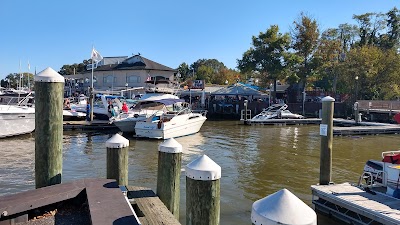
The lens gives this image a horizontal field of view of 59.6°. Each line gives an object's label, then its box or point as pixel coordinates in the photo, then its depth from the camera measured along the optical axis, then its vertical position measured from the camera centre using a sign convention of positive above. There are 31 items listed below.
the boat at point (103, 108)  28.09 -0.67
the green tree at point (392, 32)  54.56 +11.93
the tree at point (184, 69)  89.29 +8.61
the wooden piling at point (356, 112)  30.48 -0.51
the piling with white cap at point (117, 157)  6.15 -1.01
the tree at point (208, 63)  109.97 +12.62
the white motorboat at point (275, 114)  34.31 -0.99
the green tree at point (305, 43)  45.91 +8.26
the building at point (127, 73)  50.53 +4.21
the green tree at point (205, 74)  78.99 +6.69
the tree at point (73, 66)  87.93 +8.19
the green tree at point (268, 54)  45.94 +6.67
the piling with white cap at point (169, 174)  5.77 -1.21
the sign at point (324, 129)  9.30 -0.63
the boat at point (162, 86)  27.58 +1.47
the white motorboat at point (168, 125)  20.80 -1.45
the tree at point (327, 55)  45.28 +6.70
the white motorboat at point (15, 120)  20.05 -1.29
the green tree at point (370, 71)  40.56 +4.22
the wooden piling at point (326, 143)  9.30 -1.02
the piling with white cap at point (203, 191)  3.78 -0.96
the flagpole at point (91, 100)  26.47 +0.00
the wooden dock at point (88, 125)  24.81 -1.81
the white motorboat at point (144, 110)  22.88 -0.60
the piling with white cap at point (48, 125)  4.66 -0.35
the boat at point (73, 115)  27.59 -1.23
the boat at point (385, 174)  8.26 -1.70
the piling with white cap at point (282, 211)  2.37 -0.75
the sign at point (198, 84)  45.53 +2.42
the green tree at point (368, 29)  55.47 +12.46
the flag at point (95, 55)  27.62 +3.55
